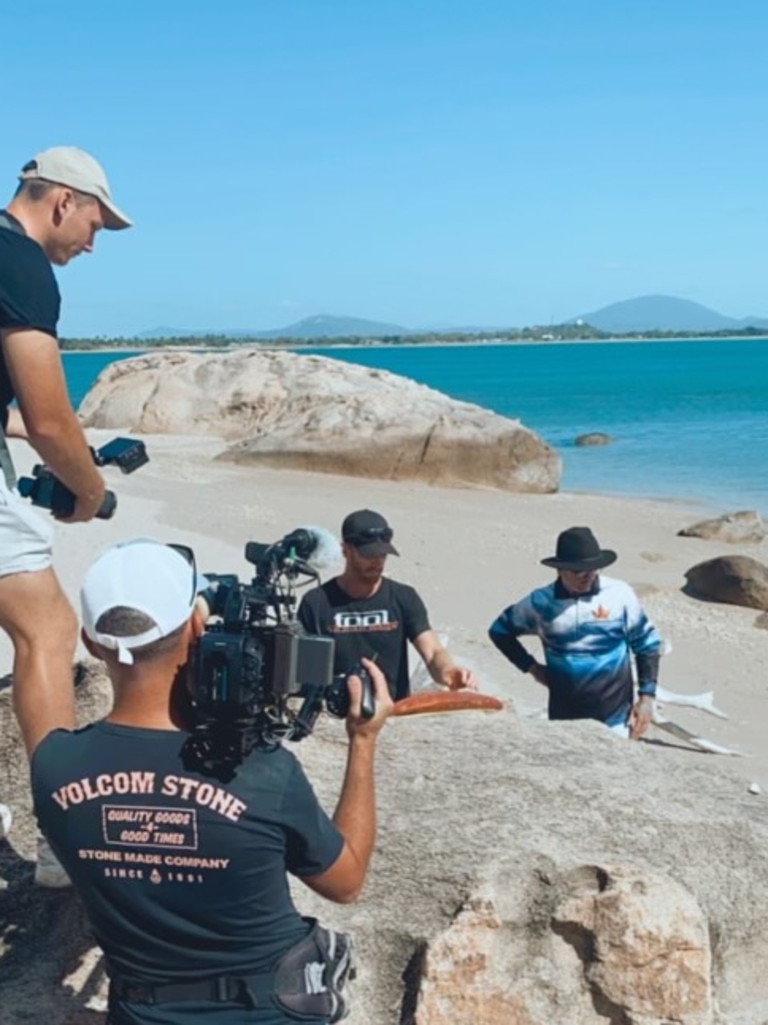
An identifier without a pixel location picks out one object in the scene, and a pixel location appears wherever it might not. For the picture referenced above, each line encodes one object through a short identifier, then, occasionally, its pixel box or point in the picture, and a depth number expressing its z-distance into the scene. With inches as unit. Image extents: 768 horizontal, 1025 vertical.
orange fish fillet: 211.0
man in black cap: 238.4
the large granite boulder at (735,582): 610.9
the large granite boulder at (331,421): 979.9
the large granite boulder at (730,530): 823.7
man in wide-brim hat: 257.8
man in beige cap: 163.5
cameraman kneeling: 109.2
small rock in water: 1684.3
